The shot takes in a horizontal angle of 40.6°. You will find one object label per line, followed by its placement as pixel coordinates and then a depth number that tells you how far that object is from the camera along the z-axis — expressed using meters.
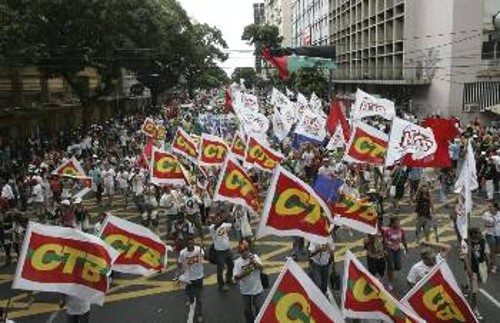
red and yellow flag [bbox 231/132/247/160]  18.40
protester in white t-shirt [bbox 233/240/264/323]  9.52
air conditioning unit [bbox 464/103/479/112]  37.03
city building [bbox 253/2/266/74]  180.44
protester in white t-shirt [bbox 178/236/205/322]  10.28
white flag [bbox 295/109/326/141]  21.45
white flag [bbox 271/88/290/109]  25.77
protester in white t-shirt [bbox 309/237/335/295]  10.59
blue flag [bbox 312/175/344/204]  11.73
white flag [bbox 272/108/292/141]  23.97
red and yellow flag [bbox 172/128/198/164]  18.84
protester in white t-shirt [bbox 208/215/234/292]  11.73
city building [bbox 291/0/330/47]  78.25
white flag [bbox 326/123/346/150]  20.41
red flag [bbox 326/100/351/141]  20.94
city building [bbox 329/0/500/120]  36.16
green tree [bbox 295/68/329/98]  50.96
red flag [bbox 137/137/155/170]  19.17
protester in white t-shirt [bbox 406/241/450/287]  9.11
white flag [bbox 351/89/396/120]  22.17
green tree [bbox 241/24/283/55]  85.50
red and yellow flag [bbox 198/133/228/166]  16.86
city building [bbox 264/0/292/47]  123.58
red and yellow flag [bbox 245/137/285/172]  15.95
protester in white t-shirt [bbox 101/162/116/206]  20.73
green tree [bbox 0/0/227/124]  30.16
